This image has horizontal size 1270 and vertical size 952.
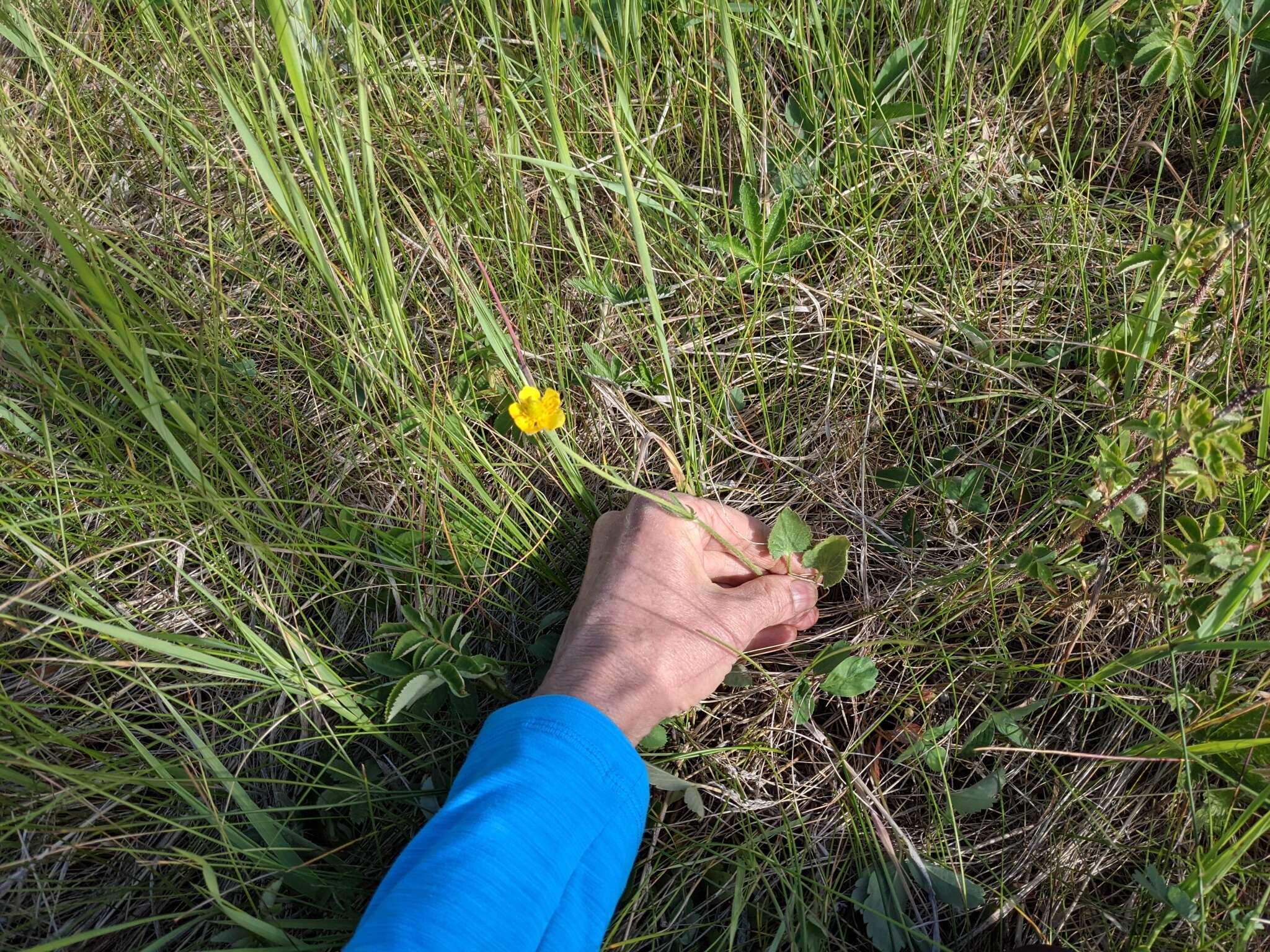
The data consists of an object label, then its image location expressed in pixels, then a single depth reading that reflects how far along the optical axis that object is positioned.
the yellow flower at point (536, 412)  0.45
